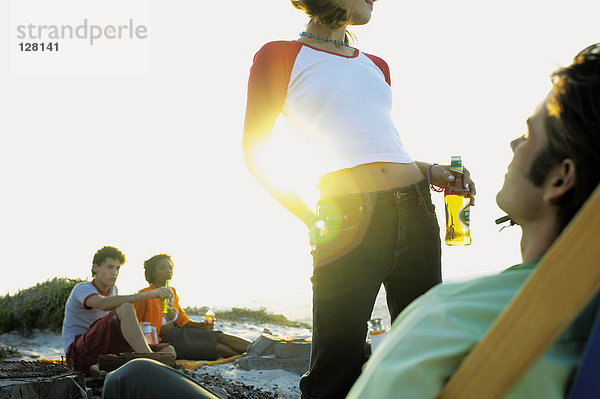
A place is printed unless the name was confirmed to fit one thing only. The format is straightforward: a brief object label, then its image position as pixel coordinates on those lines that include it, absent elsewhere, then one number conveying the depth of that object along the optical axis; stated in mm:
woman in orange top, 7855
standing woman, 2254
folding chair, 816
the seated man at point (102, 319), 6090
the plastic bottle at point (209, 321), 8398
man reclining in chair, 993
